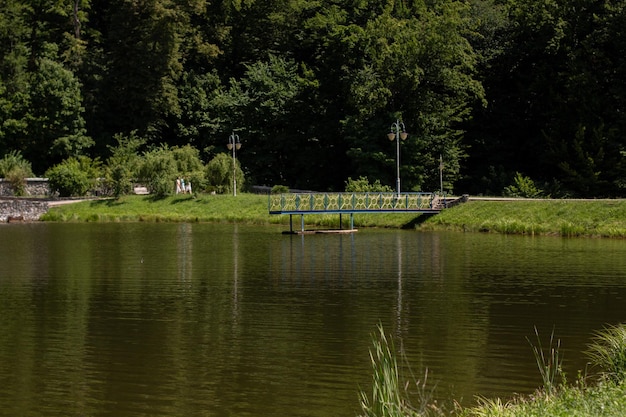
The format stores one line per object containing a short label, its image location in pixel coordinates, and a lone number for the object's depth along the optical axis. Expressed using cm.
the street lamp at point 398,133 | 5042
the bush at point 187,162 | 6010
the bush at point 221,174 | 5894
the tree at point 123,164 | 5956
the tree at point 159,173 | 5856
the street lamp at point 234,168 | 5791
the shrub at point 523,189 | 5686
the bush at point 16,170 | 6266
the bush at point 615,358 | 1342
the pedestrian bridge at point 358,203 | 4772
